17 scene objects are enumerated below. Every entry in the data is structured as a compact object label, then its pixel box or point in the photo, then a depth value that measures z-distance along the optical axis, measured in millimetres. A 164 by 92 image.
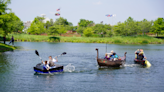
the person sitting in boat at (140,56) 29545
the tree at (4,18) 45878
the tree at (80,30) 129862
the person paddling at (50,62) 21516
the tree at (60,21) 144750
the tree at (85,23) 147350
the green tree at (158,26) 113562
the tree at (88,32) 111250
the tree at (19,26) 106512
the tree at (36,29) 110562
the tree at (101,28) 119512
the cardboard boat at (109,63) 24953
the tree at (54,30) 104088
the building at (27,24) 167050
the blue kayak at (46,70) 20688
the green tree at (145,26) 122319
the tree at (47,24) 136875
